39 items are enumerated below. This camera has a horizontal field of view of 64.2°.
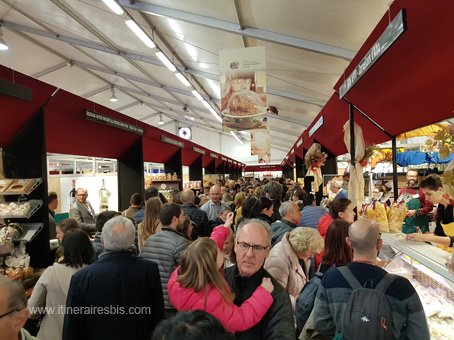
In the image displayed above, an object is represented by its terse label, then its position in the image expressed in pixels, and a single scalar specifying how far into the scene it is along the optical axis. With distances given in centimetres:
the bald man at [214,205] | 636
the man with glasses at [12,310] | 165
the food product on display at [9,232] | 376
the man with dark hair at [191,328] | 91
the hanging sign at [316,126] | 643
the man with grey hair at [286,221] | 366
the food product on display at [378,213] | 367
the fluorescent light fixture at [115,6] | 566
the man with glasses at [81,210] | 609
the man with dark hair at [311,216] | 474
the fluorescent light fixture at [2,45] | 803
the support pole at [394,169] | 544
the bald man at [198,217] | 521
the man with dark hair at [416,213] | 393
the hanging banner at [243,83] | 601
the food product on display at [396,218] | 366
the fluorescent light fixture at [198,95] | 1223
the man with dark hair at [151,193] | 591
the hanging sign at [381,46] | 214
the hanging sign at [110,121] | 537
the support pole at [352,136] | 451
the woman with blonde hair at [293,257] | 278
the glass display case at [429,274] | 257
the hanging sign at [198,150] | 1284
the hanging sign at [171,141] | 915
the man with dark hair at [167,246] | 307
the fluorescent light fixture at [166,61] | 810
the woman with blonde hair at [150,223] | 407
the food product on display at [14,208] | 399
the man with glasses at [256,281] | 183
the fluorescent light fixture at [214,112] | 1571
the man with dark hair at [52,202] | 523
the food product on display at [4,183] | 400
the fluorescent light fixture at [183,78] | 978
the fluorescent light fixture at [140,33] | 660
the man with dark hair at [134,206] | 551
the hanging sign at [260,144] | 1073
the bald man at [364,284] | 180
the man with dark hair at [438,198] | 356
